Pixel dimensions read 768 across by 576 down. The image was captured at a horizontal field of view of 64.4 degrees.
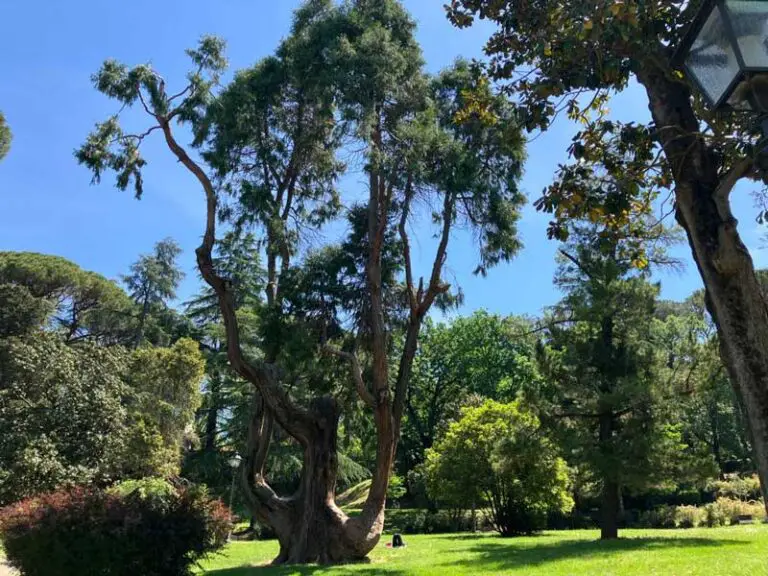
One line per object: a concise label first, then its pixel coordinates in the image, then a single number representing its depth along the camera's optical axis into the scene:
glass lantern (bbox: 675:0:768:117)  2.98
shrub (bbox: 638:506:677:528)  24.72
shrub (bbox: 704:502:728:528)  23.09
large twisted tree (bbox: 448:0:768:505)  4.17
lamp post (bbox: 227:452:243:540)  31.00
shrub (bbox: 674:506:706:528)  23.45
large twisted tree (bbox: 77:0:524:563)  13.43
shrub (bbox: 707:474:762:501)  28.03
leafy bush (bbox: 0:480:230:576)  8.37
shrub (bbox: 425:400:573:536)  20.16
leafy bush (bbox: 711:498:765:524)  23.37
